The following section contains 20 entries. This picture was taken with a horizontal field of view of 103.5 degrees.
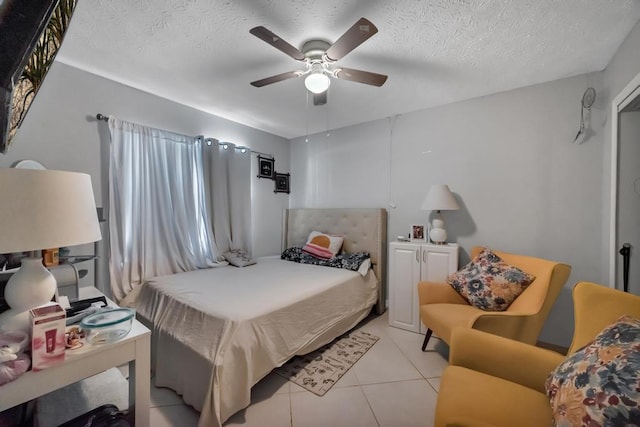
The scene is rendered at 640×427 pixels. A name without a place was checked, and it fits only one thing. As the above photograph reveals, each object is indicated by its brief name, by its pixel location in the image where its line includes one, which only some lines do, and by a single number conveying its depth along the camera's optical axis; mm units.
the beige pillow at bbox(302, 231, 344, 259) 3186
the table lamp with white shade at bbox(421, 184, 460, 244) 2498
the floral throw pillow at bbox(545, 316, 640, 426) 778
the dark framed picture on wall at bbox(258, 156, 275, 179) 3678
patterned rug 1840
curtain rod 2219
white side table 828
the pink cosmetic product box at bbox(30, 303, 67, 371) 850
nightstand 2490
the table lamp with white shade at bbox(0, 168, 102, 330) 766
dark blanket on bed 2883
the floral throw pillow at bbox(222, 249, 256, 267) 2947
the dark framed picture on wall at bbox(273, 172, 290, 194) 3939
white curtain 2311
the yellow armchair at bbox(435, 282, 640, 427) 1015
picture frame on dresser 2793
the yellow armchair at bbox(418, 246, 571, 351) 1630
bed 1453
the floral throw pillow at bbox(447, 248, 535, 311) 1943
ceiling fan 1404
